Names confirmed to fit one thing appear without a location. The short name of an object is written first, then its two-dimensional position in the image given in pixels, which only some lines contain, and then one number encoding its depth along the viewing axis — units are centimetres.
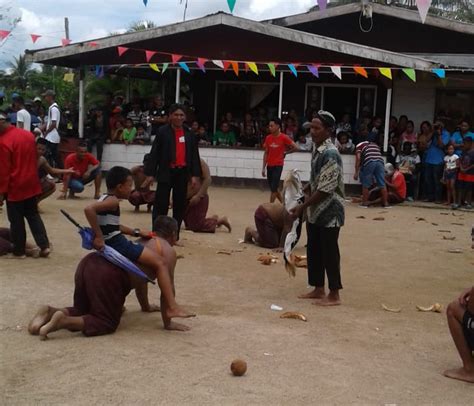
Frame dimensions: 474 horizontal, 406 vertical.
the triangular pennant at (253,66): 1540
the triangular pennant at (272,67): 1535
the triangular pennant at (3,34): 1392
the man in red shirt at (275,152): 1201
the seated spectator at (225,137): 1733
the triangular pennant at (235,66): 1554
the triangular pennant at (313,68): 1517
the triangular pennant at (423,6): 1119
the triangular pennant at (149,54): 1596
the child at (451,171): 1431
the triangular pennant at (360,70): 1503
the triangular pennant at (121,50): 1599
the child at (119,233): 500
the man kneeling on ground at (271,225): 889
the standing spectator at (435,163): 1484
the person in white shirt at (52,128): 1503
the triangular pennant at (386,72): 1490
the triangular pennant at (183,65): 1606
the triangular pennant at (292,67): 1546
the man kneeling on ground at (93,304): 484
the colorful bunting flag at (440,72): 1434
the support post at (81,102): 1764
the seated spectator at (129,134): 1727
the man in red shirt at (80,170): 1291
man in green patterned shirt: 620
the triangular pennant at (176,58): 1636
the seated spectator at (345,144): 1628
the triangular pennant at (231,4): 1148
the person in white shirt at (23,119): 1367
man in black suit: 829
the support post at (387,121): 1560
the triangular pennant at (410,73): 1478
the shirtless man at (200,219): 966
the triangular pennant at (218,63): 1546
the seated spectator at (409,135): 1586
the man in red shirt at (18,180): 727
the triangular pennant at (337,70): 1488
